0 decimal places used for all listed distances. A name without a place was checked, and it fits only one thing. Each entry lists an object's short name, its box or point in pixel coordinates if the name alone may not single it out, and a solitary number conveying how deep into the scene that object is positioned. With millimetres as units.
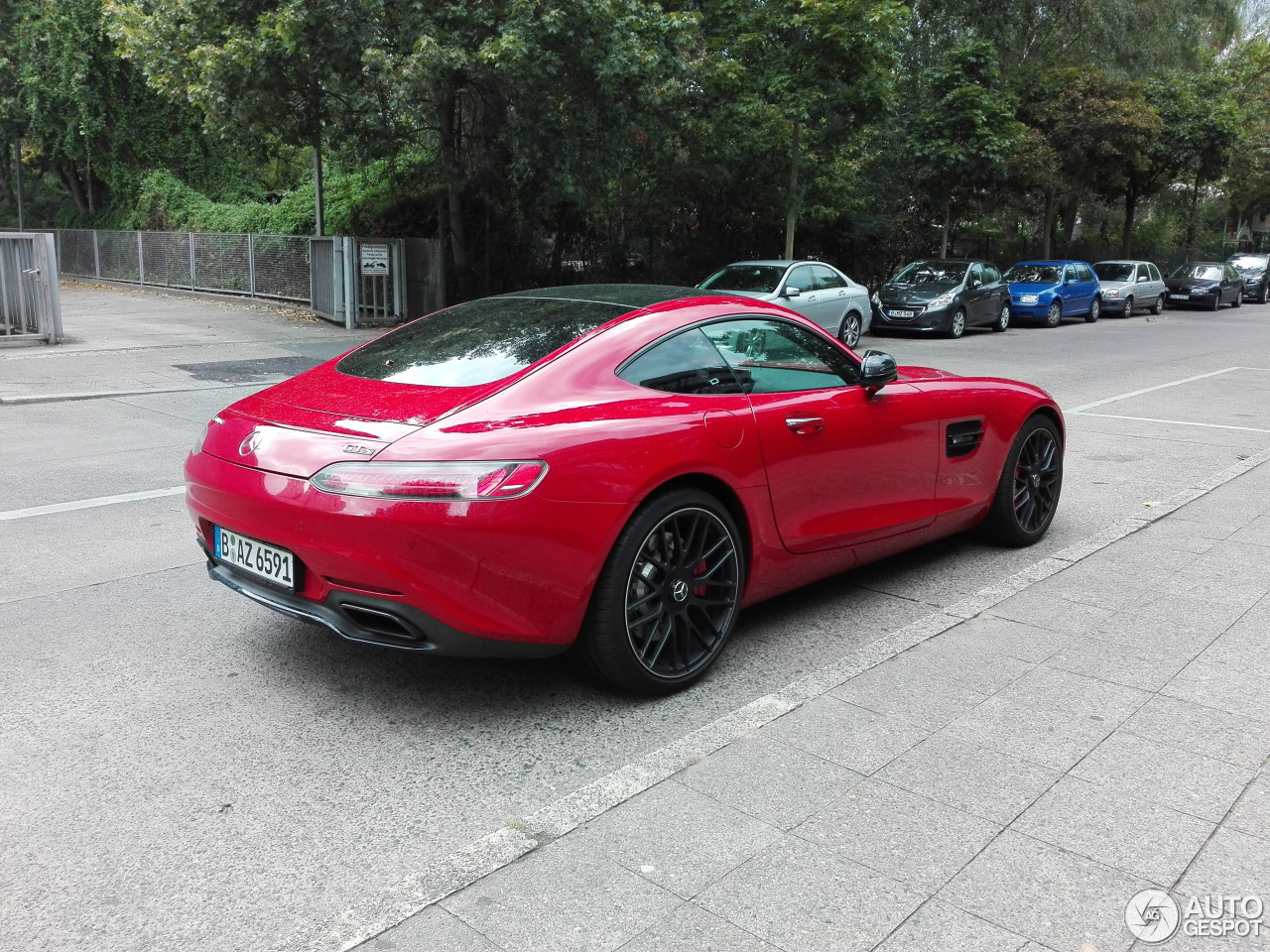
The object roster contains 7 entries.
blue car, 24906
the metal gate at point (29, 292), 14617
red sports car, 3393
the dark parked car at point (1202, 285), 33688
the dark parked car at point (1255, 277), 40375
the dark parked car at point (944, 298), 20859
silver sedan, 17297
